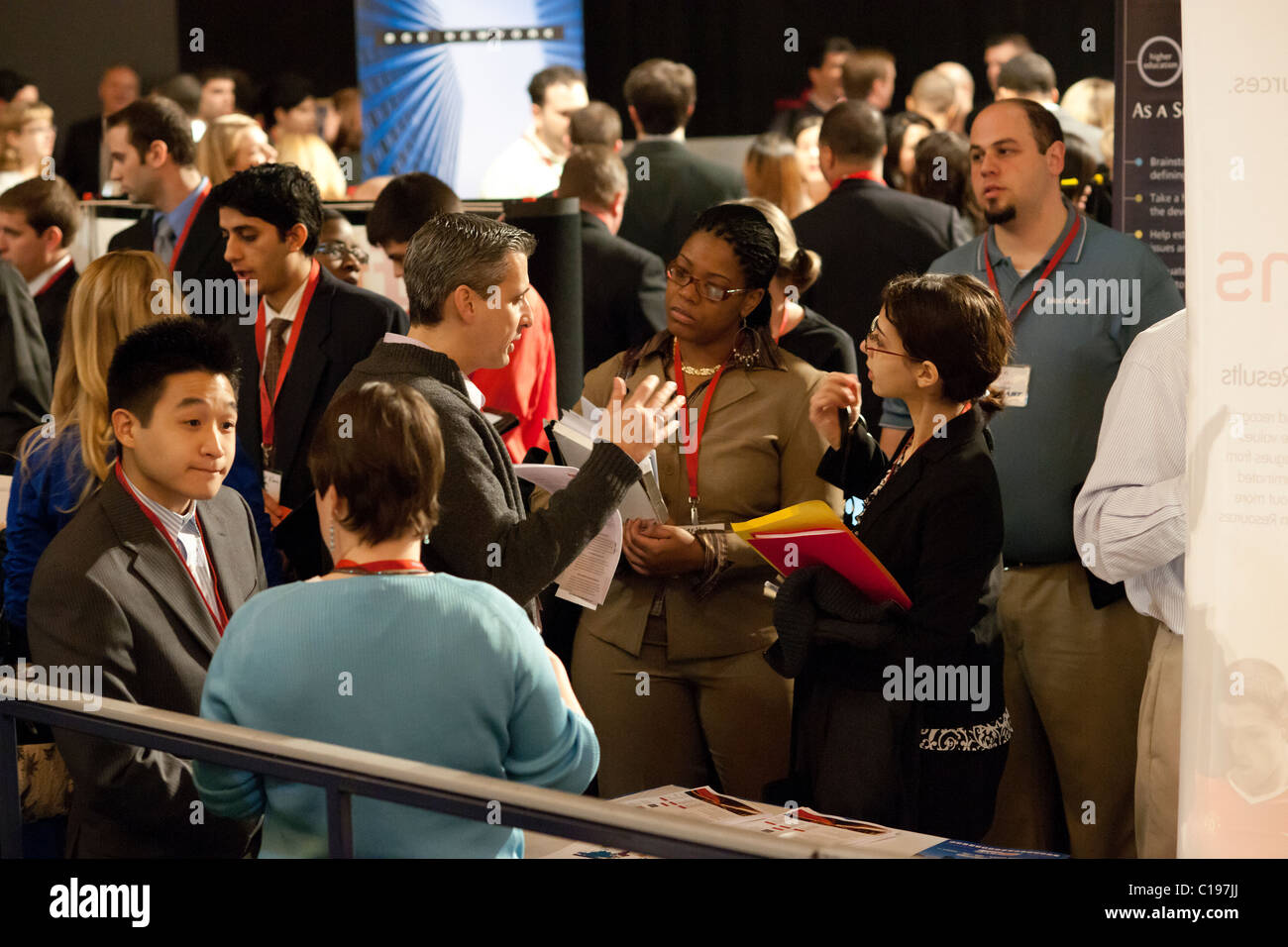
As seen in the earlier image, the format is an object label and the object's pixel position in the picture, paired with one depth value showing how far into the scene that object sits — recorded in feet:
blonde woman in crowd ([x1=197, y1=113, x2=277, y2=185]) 16.74
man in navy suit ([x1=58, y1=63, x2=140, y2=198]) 28.99
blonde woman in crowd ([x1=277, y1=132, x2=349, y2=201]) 18.56
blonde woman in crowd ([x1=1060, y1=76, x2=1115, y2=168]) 22.52
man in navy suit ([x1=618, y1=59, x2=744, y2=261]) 18.37
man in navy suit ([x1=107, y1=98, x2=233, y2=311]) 15.60
